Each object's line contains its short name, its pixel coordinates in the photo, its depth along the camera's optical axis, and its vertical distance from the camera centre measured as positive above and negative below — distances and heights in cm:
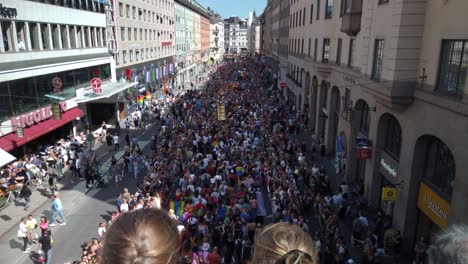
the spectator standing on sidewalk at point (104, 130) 3420 -806
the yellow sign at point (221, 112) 2784 -503
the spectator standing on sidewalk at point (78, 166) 2362 -770
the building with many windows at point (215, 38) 15075 +207
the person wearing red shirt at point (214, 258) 1216 -683
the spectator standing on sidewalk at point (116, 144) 2977 -796
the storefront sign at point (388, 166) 1659 -551
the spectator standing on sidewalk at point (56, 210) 1688 -754
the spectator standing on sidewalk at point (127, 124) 3721 -811
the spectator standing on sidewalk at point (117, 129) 3494 -797
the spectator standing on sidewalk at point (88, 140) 3051 -803
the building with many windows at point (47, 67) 2252 -188
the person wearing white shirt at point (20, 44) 2393 -18
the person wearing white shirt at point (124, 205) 1623 -701
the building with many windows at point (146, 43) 4450 -11
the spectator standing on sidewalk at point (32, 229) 1512 -753
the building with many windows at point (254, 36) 17500 +345
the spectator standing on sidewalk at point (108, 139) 3041 -774
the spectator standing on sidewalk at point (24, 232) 1484 -741
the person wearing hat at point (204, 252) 1237 -683
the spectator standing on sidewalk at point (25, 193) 1919 -765
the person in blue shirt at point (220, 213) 1568 -699
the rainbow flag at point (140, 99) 4492 -690
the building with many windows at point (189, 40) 8183 +59
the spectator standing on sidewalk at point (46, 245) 1363 -726
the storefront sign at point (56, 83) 2765 -300
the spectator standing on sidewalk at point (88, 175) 2238 -777
